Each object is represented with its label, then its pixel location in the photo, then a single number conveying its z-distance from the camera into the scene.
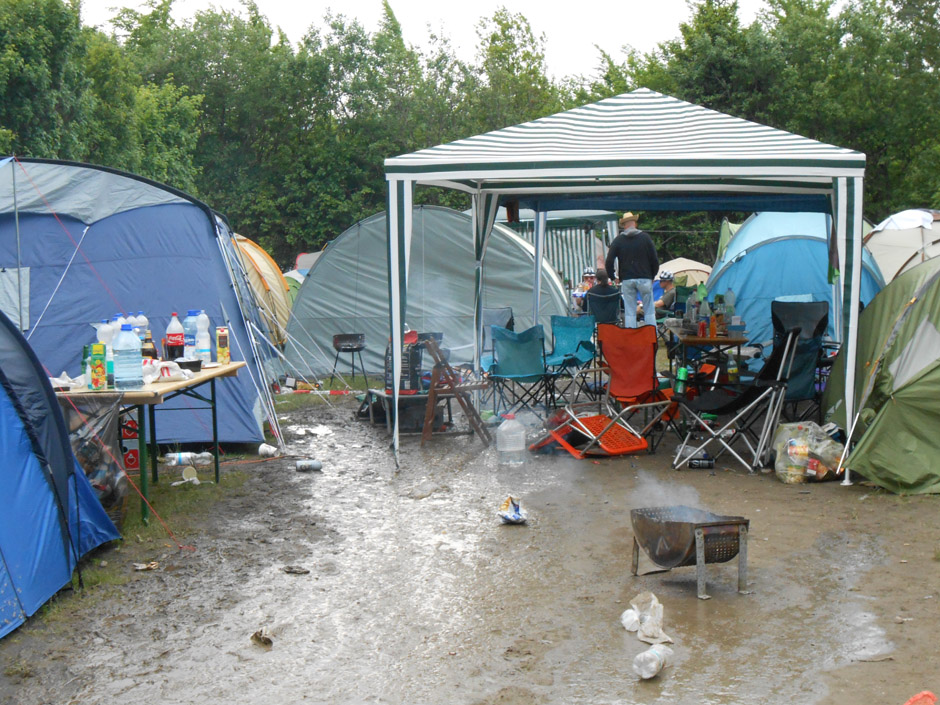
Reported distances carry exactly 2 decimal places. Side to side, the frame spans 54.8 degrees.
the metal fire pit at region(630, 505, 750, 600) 4.08
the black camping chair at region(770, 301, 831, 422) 7.25
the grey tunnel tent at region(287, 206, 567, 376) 11.31
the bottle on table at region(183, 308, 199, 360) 6.09
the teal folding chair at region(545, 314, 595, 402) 8.97
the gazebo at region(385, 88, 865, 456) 6.24
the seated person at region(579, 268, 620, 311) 9.83
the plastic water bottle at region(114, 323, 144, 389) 4.88
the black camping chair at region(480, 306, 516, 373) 10.09
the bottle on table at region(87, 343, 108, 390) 4.88
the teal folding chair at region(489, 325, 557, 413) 8.11
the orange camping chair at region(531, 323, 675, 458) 7.10
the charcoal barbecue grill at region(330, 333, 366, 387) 10.41
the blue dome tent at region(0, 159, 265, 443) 6.92
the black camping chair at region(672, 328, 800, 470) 6.61
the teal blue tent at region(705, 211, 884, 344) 11.70
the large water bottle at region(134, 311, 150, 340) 6.25
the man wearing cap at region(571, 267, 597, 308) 14.73
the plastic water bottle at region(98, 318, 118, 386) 5.54
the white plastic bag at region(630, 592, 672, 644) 3.70
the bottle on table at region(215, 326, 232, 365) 6.23
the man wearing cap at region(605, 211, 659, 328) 9.07
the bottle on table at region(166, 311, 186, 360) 5.92
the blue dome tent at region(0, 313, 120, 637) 3.81
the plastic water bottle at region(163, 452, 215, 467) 6.99
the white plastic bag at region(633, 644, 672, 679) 3.36
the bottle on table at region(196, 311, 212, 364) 6.18
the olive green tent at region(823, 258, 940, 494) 5.74
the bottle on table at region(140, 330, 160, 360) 5.79
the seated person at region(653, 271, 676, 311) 12.77
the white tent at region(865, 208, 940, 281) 12.48
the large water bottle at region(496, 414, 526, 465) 7.38
